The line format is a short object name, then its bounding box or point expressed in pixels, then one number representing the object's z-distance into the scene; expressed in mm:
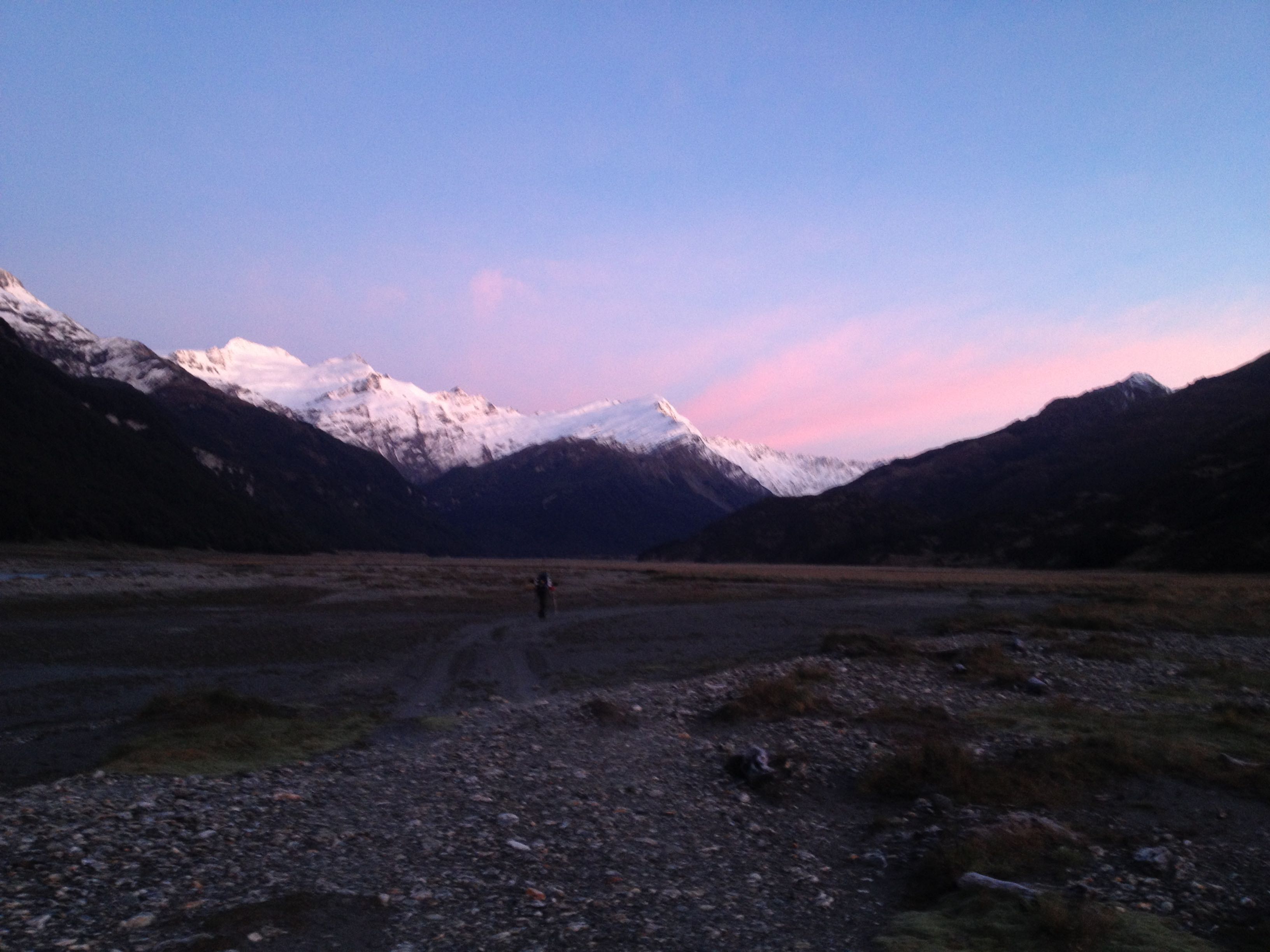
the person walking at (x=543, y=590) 36188
